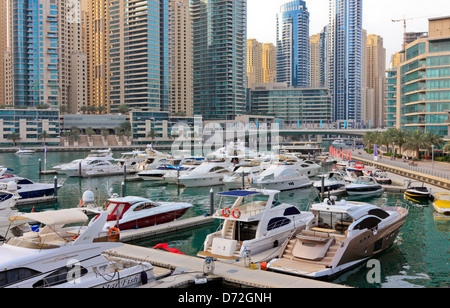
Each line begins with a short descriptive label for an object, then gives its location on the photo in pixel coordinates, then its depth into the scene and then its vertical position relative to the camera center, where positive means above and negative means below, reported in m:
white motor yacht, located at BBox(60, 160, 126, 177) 63.94 -5.30
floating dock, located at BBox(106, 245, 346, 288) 17.64 -5.74
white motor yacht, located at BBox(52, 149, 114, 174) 64.44 -4.54
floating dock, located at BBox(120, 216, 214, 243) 27.89 -6.11
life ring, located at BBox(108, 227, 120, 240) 22.45 -5.01
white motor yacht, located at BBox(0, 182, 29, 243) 28.08 -5.13
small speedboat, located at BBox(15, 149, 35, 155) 126.56 -5.57
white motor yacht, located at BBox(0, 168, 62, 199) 42.66 -5.31
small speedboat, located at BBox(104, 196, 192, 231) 28.92 -5.24
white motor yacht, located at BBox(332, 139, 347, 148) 165.57 -4.26
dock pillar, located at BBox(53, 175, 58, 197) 43.69 -5.23
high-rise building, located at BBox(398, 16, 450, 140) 83.69 +9.76
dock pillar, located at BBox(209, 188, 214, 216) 34.16 -5.34
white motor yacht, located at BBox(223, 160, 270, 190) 50.56 -4.79
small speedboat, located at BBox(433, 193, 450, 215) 35.94 -5.74
